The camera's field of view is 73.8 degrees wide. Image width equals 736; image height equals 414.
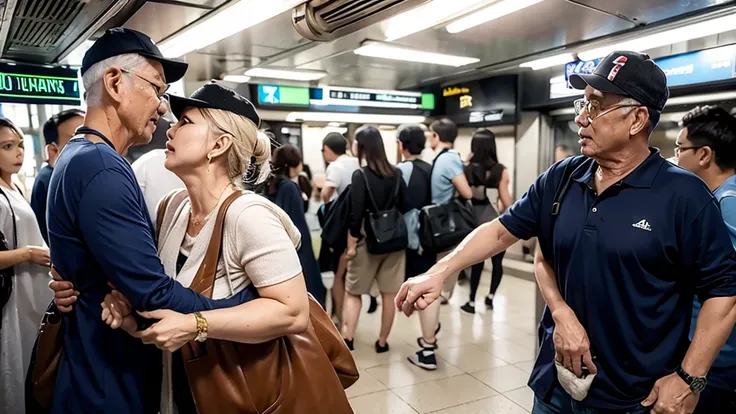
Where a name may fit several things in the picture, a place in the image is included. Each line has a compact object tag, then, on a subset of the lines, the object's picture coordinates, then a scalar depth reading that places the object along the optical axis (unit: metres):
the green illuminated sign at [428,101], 7.16
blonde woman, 1.18
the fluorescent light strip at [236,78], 5.64
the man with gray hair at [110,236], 1.18
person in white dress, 2.27
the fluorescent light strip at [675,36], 3.47
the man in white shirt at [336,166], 4.07
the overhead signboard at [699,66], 4.04
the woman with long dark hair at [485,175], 4.66
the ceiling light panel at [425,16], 2.99
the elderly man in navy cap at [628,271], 1.34
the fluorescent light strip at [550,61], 4.82
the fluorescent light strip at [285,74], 5.40
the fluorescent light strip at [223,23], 2.98
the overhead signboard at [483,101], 6.21
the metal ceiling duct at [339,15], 2.42
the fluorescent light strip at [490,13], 3.04
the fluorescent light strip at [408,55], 4.41
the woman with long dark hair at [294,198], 3.51
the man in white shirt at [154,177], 2.31
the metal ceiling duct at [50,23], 2.75
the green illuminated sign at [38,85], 4.34
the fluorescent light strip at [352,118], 6.66
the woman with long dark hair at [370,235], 3.59
